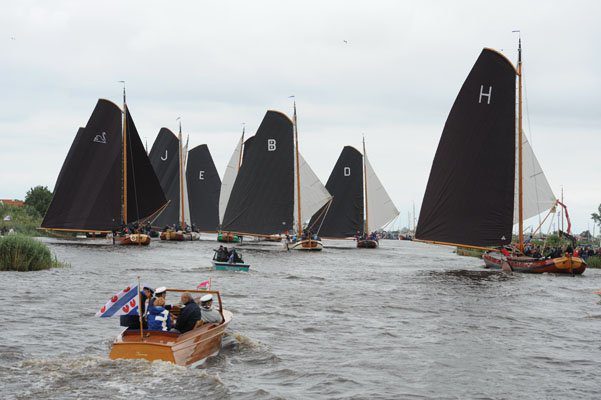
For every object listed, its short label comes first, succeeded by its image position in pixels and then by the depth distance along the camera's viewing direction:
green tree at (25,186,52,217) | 163.25
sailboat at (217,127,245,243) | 112.94
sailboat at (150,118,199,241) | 119.00
